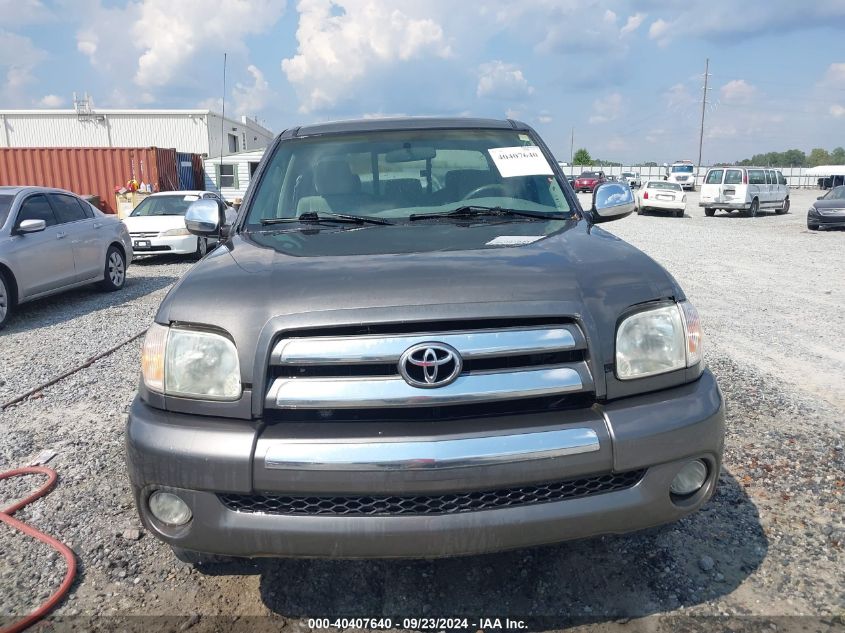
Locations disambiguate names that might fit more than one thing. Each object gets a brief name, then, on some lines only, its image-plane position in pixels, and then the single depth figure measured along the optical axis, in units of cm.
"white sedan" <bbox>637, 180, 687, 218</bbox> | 2538
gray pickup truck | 192
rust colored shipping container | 2100
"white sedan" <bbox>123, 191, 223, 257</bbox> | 1283
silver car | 768
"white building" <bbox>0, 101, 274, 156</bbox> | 3544
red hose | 233
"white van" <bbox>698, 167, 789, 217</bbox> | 2552
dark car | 1906
